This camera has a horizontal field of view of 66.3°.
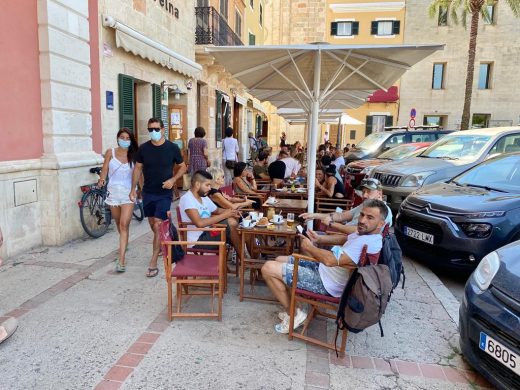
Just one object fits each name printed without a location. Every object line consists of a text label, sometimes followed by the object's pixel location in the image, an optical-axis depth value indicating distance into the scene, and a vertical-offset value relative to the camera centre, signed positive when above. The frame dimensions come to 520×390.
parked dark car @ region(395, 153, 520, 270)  4.28 -0.76
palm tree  19.56 +6.57
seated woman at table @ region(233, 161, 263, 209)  6.11 -0.67
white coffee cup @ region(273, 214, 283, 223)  4.16 -0.78
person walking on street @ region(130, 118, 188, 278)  4.60 -0.40
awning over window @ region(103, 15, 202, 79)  6.79 +1.80
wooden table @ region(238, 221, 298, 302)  3.83 -0.97
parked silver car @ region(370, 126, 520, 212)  7.09 -0.25
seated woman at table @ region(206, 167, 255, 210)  4.59 -0.69
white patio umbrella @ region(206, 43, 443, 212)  4.16 +0.99
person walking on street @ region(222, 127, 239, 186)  10.95 -0.12
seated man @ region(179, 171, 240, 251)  3.97 -0.72
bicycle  5.75 -1.07
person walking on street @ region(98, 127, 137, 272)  4.65 -0.49
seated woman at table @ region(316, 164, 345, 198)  6.04 -0.62
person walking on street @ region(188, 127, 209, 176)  9.06 -0.23
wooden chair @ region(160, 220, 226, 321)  3.38 -1.10
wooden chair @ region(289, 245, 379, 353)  2.96 -1.20
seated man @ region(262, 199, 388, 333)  2.88 -0.97
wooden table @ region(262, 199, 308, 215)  5.00 -0.79
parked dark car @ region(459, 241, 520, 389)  2.34 -1.05
